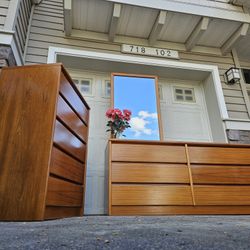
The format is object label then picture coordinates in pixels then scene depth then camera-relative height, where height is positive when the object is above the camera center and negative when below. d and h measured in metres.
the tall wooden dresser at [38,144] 1.24 +0.39
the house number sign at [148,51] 3.02 +2.05
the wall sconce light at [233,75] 3.10 +1.73
